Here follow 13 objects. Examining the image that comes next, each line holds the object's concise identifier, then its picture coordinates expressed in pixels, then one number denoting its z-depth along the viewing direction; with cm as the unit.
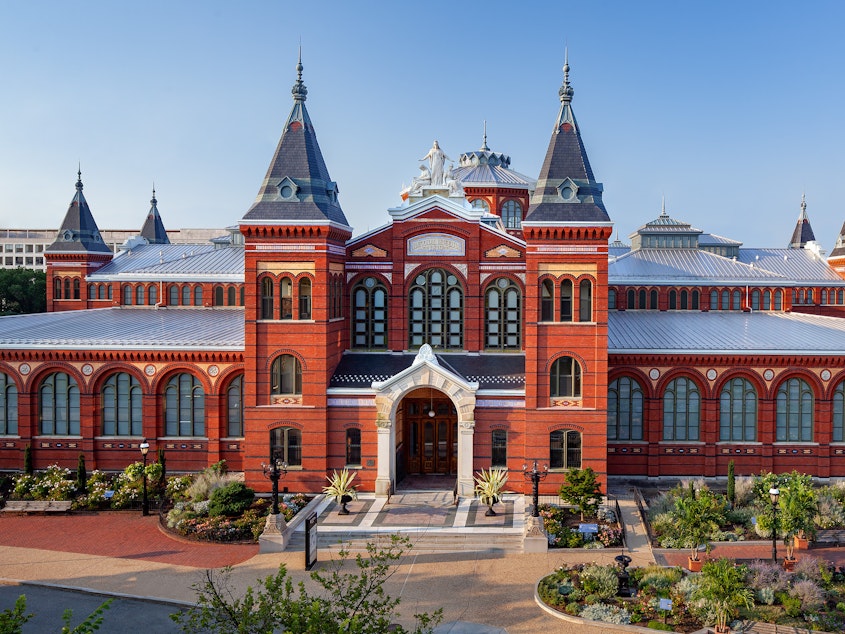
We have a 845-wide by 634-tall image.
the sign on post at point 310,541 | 2325
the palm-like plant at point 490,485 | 2862
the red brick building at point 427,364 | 3052
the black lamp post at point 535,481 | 2571
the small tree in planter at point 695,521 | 2409
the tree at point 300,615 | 1235
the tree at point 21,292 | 7300
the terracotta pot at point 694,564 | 2359
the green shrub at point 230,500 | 2781
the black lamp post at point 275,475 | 2542
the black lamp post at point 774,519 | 2308
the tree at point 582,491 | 2755
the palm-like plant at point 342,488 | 2883
